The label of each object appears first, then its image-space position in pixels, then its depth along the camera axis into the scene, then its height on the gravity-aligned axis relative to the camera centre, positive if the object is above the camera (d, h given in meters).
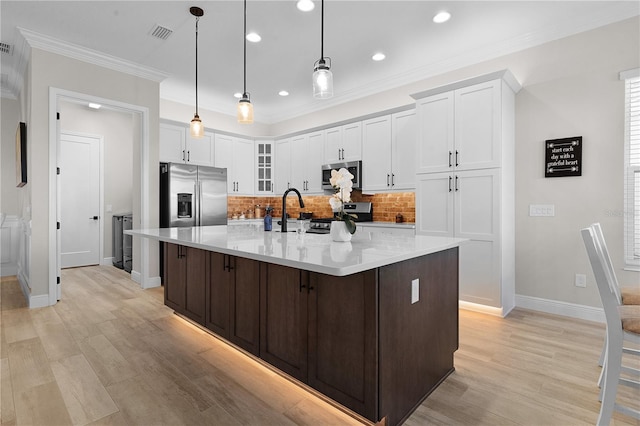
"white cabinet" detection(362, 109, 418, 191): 4.34 +0.86
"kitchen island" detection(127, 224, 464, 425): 1.52 -0.58
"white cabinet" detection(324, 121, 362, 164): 4.96 +1.11
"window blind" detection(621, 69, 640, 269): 2.98 +0.40
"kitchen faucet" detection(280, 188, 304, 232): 2.69 -0.08
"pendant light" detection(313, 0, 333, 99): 2.20 +0.92
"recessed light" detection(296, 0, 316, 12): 2.96 +1.96
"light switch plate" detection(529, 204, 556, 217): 3.42 +0.02
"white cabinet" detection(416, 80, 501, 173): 3.35 +0.93
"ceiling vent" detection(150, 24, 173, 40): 3.44 +1.99
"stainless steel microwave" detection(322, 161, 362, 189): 4.89 +0.66
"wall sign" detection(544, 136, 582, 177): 3.25 +0.58
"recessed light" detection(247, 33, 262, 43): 3.57 +1.99
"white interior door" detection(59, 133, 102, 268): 5.74 +0.21
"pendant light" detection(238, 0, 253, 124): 2.74 +0.88
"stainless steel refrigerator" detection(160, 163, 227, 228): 4.75 +0.25
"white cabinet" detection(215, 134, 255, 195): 5.83 +0.95
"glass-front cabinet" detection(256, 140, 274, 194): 6.38 +0.92
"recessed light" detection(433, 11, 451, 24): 3.16 +1.98
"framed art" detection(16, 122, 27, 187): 4.03 +0.77
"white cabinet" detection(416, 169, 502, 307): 3.35 -0.11
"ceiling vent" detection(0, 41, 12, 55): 3.80 +1.99
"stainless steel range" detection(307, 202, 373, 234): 5.16 +0.02
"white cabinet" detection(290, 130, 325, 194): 5.55 +0.90
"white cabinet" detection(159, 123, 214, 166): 5.05 +1.08
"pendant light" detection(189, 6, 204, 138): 3.13 +0.87
